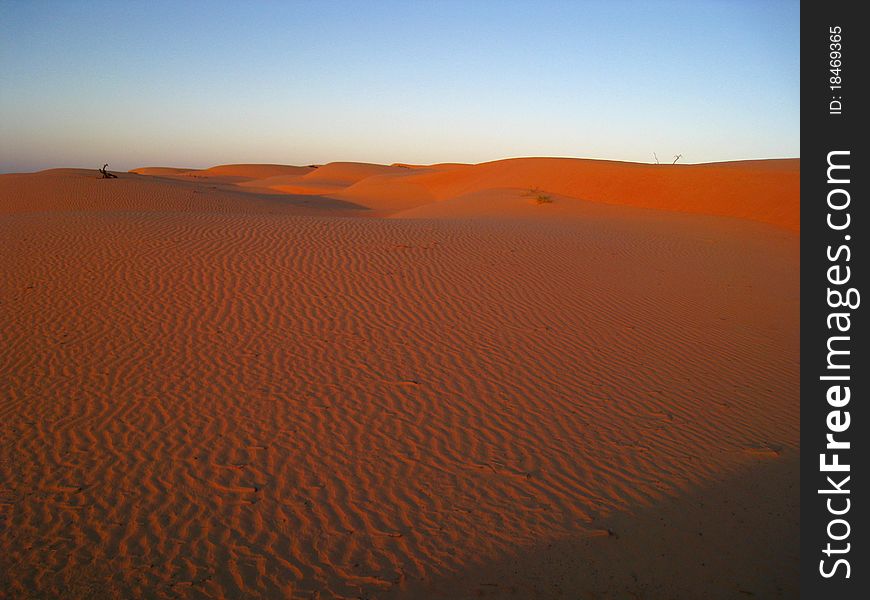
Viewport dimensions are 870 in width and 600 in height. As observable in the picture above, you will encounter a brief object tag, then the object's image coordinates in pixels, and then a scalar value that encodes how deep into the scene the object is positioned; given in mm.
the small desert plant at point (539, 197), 23156
